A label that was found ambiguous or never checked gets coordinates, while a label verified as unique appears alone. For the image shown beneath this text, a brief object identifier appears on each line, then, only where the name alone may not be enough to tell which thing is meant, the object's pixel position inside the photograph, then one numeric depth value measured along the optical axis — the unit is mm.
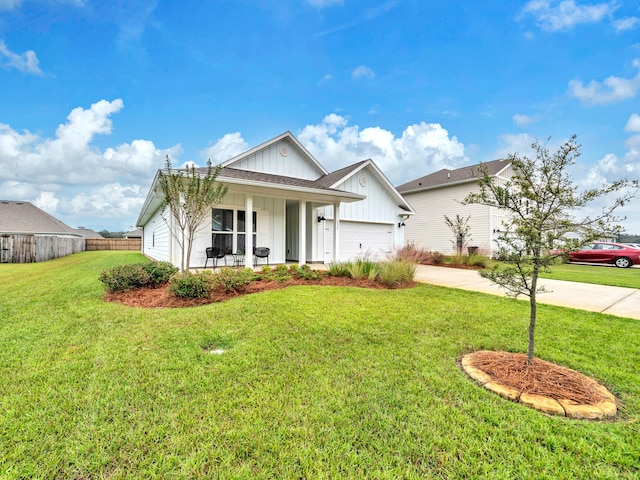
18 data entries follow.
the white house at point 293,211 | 10414
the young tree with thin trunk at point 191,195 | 6801
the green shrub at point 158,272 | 6902
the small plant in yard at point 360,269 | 8344
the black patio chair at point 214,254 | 9898
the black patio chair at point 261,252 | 10580
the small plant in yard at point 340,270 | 8711
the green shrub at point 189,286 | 5766
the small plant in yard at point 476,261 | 13125
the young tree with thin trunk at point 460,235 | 15484
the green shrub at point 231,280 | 6324
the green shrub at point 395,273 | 7734
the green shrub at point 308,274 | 8148
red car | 15359
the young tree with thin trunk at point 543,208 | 2666
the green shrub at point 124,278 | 6301
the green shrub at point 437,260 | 14420
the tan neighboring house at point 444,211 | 18395
